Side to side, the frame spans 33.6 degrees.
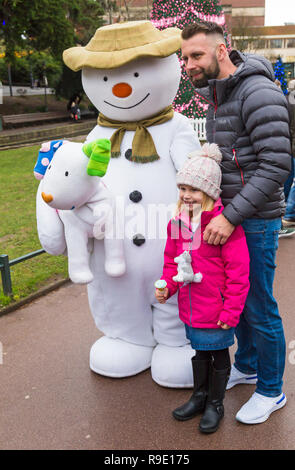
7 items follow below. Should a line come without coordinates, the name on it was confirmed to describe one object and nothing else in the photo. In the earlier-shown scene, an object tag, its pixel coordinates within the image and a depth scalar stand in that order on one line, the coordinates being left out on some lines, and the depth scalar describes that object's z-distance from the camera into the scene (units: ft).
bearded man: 7.86
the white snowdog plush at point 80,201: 9.02
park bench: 71.67
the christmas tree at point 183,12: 30.14
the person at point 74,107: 80.28
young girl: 8.36
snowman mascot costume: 9.70
